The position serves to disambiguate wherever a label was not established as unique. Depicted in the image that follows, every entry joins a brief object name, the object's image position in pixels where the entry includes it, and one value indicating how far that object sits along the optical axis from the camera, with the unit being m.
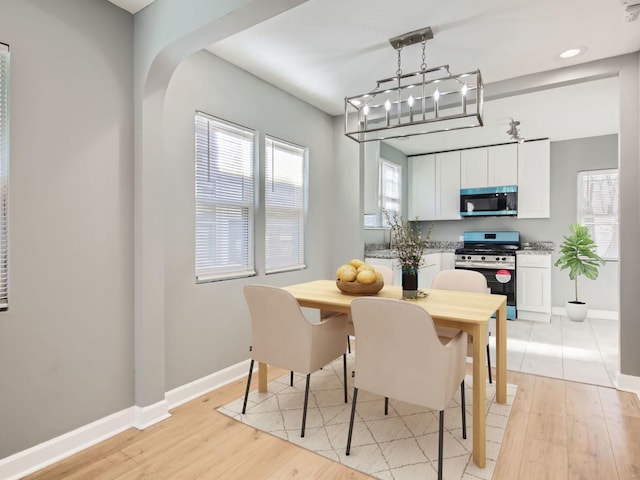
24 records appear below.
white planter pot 4.71
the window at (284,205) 3.35
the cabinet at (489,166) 5.24
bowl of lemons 2.35
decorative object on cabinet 4.05
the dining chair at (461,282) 2.81
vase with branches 2.22
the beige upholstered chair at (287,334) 2.10
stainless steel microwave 5.20
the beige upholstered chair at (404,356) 1.68
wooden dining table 1.82
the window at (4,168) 1.73
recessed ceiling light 2.61
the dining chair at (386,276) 3.00
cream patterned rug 1.85
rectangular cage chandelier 2.16
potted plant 4.55
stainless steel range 4.93
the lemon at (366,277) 2.34
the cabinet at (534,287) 4.80
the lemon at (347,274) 2.39
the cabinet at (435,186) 5.69
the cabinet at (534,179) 5.05
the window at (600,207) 4.95
